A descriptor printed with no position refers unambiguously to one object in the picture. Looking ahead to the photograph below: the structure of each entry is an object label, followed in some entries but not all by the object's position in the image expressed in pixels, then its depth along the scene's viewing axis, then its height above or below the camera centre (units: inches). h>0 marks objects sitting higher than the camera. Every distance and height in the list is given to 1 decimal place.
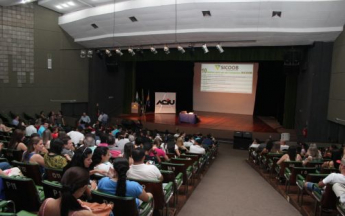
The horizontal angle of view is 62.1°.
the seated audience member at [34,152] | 154.8 -40.1
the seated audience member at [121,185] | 106.3 -38.8
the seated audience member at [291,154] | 242.5 -52.9
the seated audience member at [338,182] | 141.2 -44.9
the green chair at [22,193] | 113.9 -45.3
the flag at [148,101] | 730.8 -37.4
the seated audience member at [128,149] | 165.2 -36.9
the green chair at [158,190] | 137.9 -51.6
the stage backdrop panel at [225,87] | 665.6 +6.2
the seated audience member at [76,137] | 276.2 -51.7
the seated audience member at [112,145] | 208.3 -47.5
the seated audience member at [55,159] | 147.6 -39.8
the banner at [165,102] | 753.0 -39.4
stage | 520.0 -72.1
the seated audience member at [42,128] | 303.7 -49.6
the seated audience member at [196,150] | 288.8 -61.7
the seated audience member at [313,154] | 243.9 -53.4
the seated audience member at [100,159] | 140.5 -37.0
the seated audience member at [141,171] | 140.9 -41.8
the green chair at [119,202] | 105.7 -43.2
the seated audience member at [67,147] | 173.9 -40.1
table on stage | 594.7 -61.9
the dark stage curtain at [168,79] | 775.1 +21.7
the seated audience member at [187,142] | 328.7 -64.6
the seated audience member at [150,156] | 197.5 -49.2
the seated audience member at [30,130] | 305.3 -51.5
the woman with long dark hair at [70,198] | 74.6 -30.4
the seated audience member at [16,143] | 193.9 -42.1
